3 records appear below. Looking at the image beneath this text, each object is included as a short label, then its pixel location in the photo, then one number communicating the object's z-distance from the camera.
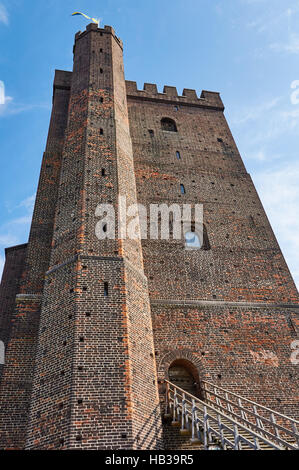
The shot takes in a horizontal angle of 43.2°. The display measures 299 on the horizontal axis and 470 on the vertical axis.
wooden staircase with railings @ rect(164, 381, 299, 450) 6.85
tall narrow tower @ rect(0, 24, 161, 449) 7.65
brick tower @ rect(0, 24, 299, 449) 8.20
